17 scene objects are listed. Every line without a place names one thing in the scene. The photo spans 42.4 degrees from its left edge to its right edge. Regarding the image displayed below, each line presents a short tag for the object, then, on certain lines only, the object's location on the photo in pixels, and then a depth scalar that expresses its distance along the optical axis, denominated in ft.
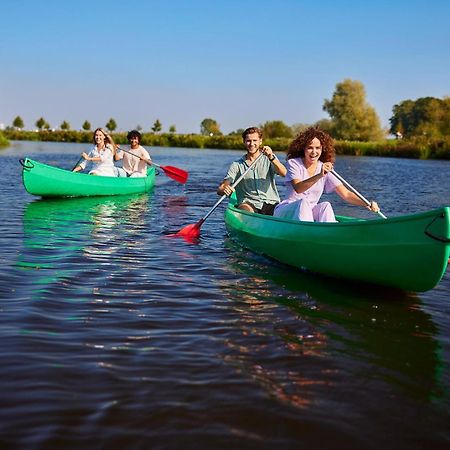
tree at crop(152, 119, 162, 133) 325.01
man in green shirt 24.61
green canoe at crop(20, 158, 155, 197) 38.04
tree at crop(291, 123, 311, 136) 272.92
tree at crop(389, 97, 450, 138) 192.13
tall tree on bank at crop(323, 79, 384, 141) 211.41
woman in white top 40.93
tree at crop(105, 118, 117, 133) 321.11
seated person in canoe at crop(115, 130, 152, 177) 45.27
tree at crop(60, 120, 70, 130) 307.78
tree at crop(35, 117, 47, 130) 314.76
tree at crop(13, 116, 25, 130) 303.07
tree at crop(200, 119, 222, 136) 307.31
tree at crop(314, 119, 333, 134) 219.28
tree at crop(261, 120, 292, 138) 260.42
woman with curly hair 20.04
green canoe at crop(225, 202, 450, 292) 14.90
